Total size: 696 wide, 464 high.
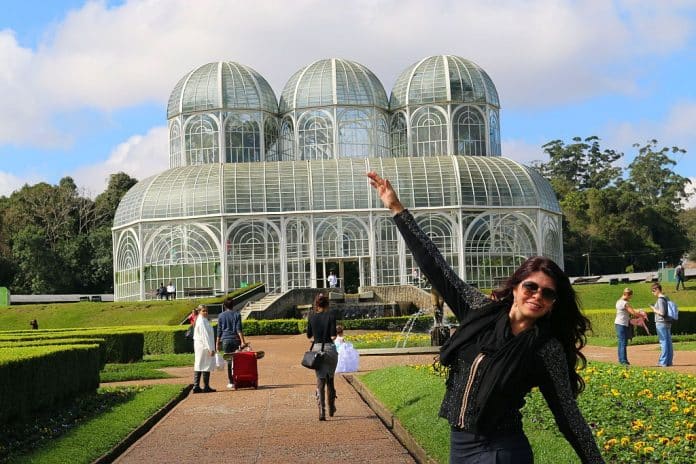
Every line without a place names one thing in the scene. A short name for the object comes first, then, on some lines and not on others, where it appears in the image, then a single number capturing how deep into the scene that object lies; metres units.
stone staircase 44.40
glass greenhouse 52.53
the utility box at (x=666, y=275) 55.00
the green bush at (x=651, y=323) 31.48
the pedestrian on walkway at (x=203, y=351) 18.25
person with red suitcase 19.62
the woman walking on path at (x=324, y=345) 13.80
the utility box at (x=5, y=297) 58.22
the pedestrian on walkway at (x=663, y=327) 19.70
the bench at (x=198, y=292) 51.69
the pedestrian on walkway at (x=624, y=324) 20.30
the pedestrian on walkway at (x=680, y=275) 46.33
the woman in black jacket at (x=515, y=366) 4.69
